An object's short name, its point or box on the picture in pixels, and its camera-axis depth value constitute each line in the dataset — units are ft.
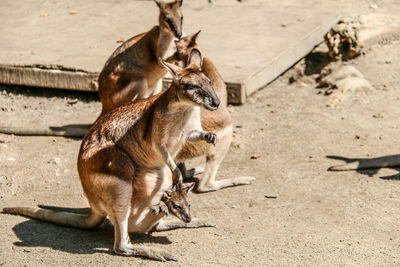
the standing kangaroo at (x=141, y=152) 30.27
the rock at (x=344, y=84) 49.88
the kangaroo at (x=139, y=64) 43.09
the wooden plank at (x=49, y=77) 50.85
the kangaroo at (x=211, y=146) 37.55
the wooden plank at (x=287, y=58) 50.16
